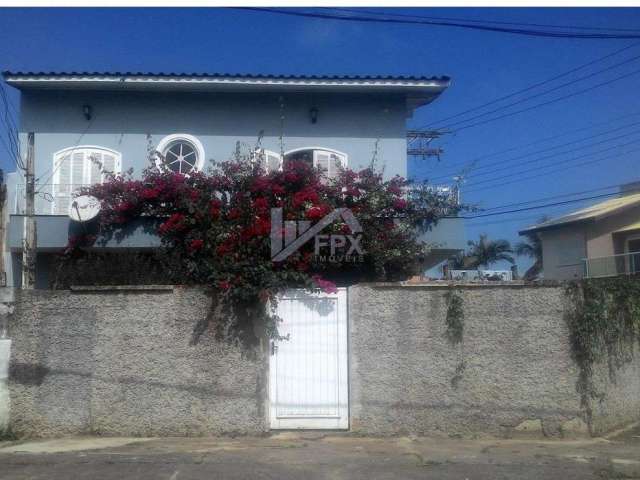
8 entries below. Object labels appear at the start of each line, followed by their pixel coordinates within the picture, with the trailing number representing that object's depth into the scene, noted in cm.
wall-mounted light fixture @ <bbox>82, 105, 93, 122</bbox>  1157
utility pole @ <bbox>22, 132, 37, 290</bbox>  1016
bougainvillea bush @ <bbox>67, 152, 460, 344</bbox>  788
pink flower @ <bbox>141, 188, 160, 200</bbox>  895
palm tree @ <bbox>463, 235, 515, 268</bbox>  3816
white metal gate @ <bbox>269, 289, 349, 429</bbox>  789
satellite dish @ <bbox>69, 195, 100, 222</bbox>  945
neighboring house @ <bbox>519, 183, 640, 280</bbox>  1999
